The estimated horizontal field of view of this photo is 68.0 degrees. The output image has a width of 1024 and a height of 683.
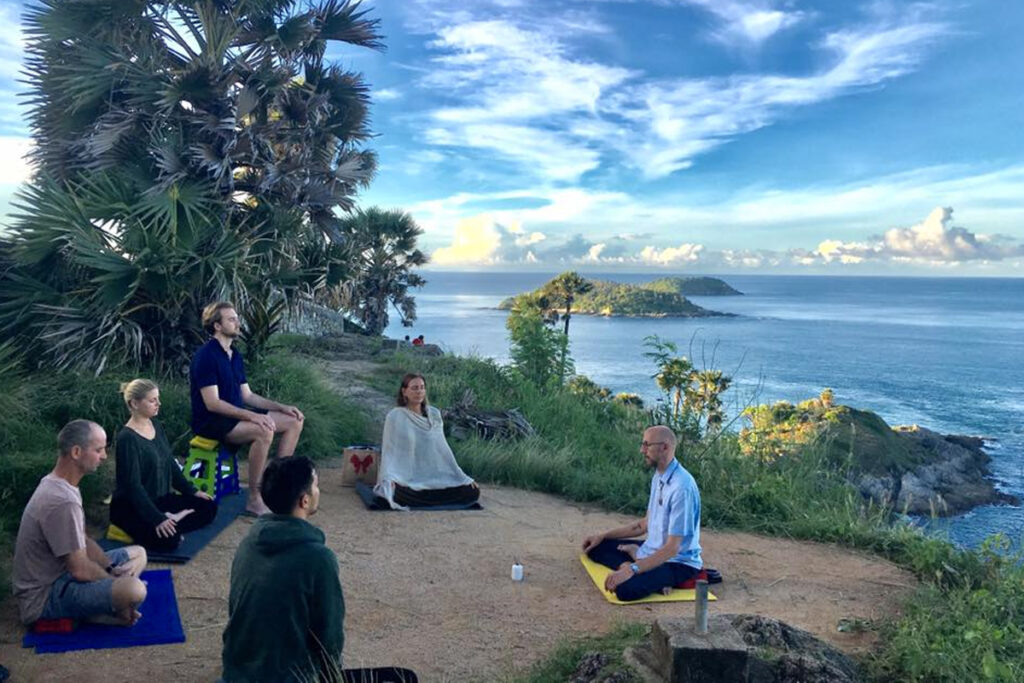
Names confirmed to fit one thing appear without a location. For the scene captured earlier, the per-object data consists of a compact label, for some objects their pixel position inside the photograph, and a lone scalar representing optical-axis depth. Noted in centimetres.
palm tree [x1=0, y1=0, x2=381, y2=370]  874
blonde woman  504
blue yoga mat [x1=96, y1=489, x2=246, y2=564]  548
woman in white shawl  727
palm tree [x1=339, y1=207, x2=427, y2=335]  2681
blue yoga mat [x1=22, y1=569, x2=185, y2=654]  413
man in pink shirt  399
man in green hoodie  322
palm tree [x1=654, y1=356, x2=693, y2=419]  1131
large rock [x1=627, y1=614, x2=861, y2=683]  346
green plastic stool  653
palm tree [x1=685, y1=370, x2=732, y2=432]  933
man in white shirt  502
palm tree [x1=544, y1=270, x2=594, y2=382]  2816
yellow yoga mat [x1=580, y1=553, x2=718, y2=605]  521
